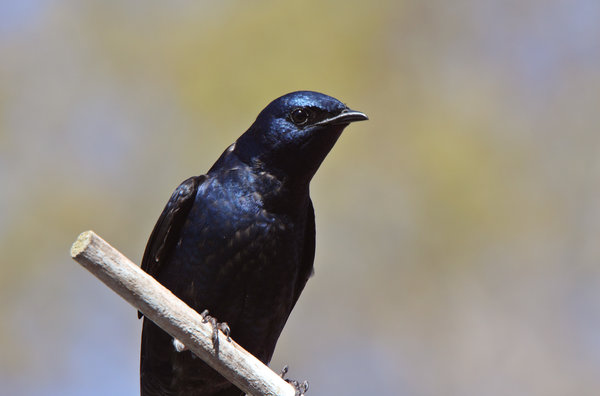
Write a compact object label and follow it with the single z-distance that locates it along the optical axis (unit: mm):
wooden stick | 6230
